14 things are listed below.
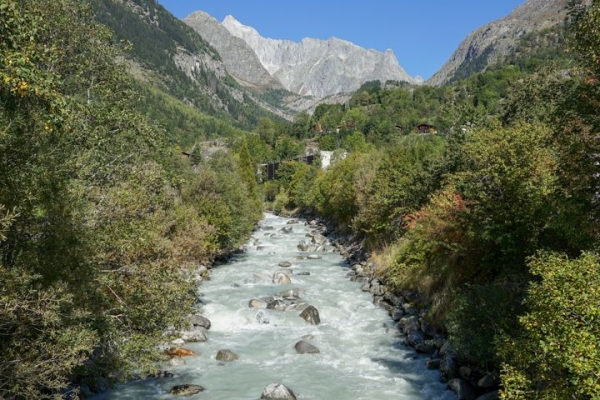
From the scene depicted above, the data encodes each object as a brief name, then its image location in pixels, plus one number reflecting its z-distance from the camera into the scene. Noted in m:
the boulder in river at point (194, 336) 24.56
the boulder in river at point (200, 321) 26.74
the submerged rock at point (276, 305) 30.17
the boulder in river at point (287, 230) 70.94
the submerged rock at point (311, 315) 28.12
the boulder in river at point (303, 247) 54.47
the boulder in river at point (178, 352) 22.27
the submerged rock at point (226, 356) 22.48
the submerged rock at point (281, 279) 37.50
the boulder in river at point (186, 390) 18.64
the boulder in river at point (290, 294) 32.66
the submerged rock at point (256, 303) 30.67
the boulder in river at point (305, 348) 23.58
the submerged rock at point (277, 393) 18.14
